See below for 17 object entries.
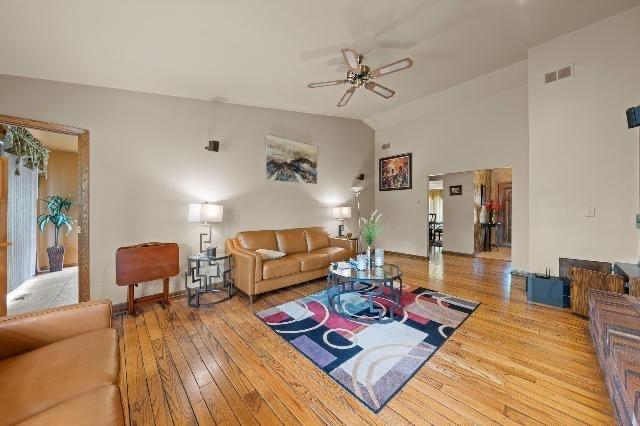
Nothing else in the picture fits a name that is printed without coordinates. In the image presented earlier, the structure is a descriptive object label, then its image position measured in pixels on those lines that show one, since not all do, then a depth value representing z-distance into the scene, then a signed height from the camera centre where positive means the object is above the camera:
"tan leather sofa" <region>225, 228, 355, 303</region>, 3.23 -0.68
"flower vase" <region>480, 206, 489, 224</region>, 6.93 -0.05
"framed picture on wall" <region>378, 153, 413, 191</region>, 6.03 +1.04
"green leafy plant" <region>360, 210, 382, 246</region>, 3.35 -0.28
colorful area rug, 1.77 -1.17
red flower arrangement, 7.22 +0.19
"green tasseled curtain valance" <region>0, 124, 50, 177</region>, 3.26 +1.01
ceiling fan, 2.46 +1.59
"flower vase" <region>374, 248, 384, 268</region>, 3.19 -0.61
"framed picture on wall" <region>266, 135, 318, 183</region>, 4.48 +1.04
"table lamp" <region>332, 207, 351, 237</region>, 5.28 +0.00
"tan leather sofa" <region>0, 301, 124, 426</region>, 0.91 -0.73
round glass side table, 3.24 -0.94
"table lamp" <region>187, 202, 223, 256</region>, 3.31 +0.00
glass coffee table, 2.68 -1.10
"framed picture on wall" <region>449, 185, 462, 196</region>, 6.52 +0.61
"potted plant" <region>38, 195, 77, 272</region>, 4.59 -0.12
